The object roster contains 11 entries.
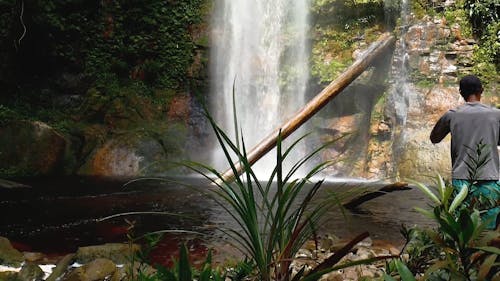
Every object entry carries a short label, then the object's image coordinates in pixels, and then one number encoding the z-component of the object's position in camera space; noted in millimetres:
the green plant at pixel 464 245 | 925
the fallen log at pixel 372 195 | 5355
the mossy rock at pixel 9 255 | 3680
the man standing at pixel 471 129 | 2812
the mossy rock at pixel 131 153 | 11633
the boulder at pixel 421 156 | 8961
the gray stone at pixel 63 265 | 3293
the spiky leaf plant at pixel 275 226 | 1355
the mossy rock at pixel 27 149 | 10711
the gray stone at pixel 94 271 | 3128
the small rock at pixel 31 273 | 3244
